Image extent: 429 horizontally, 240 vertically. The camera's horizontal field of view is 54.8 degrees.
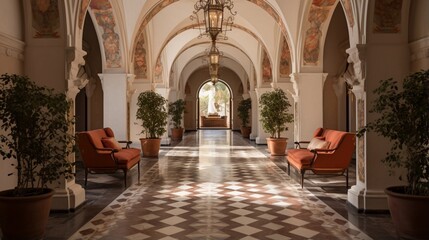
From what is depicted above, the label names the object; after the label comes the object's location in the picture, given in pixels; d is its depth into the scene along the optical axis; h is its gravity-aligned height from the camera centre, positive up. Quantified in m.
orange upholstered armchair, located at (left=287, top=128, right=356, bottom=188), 7.58 -0.72
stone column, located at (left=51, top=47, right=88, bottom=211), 5.80 -0.90
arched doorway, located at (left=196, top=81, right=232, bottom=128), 35.84 +1.60
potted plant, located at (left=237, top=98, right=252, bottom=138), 22.86 +0.37
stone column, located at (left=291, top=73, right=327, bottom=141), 10.55 +0.47
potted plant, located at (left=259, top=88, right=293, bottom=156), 12.66 +0.11
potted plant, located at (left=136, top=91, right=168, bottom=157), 12.62 +0.07
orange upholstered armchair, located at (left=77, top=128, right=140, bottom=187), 7.71 -0.70
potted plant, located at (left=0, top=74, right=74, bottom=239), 4.32 -0.38
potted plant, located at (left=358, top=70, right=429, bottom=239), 4.26 -0.34
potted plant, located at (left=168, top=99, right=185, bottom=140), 19.87 +0.20
